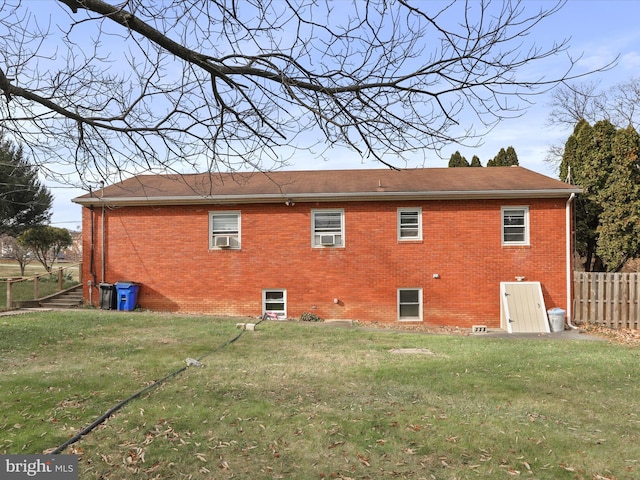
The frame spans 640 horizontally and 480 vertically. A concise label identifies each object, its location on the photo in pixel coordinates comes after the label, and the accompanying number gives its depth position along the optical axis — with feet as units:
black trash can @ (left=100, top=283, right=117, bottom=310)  50.16
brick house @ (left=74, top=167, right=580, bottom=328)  47.26
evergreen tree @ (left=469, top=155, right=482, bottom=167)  79.44
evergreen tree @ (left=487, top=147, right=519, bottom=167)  74.95
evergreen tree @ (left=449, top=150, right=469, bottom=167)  78.84
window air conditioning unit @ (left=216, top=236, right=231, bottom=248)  49.62
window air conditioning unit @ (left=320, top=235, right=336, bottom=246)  48.55
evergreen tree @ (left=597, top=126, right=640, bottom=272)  49.03
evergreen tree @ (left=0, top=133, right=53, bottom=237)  66.66
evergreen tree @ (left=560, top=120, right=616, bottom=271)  52.21
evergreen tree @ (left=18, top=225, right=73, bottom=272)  77.36
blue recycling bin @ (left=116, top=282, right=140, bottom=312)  49.78
